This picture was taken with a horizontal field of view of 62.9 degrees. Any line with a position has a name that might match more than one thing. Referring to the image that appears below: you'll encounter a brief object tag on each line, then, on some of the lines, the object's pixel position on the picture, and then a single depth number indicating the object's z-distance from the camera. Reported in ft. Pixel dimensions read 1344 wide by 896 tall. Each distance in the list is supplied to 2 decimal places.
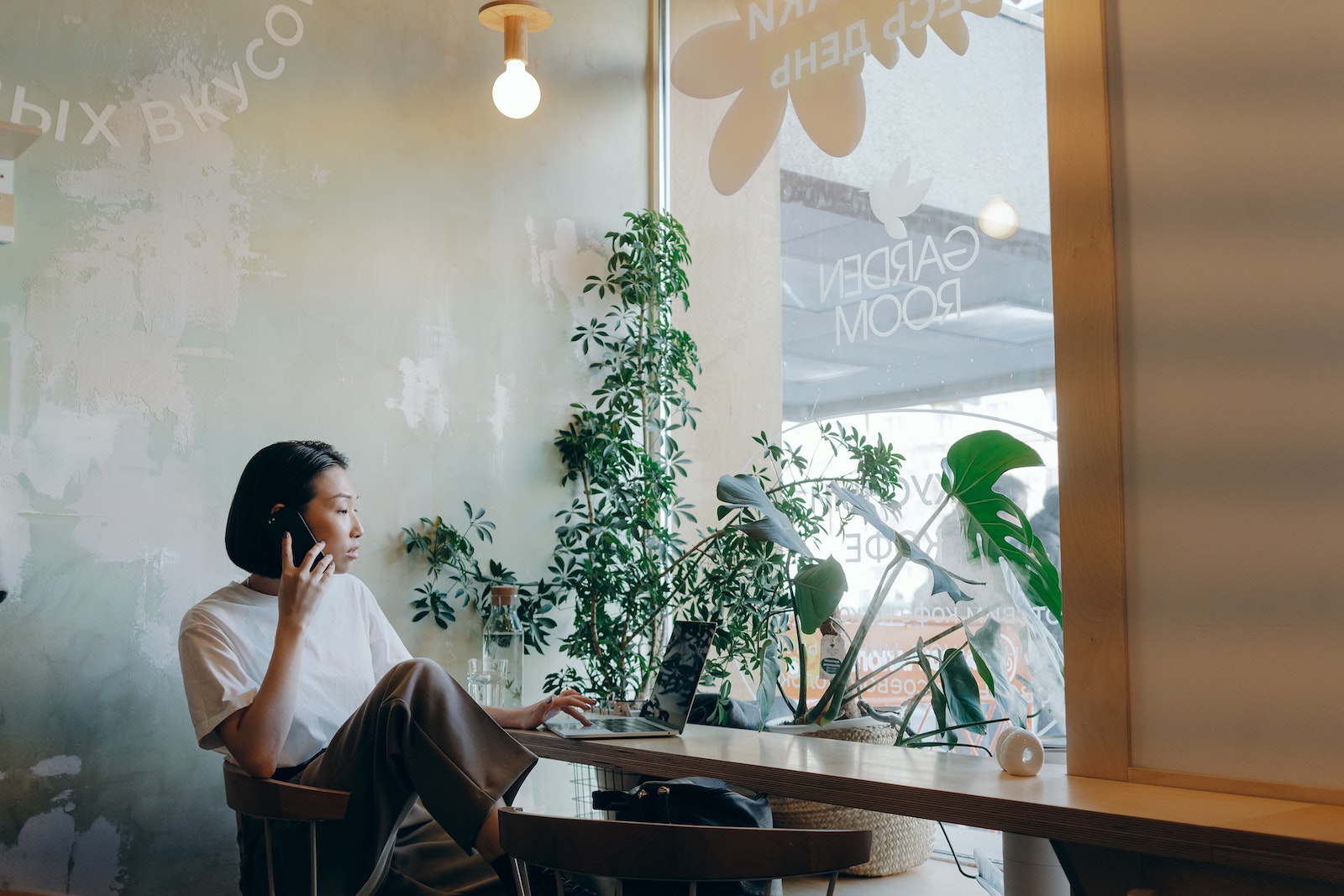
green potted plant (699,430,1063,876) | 8.18
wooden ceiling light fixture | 10.39
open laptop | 7.84
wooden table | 4.31
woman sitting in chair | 6.47
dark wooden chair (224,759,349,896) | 6.32
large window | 9.48
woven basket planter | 9.43
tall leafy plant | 10.96
